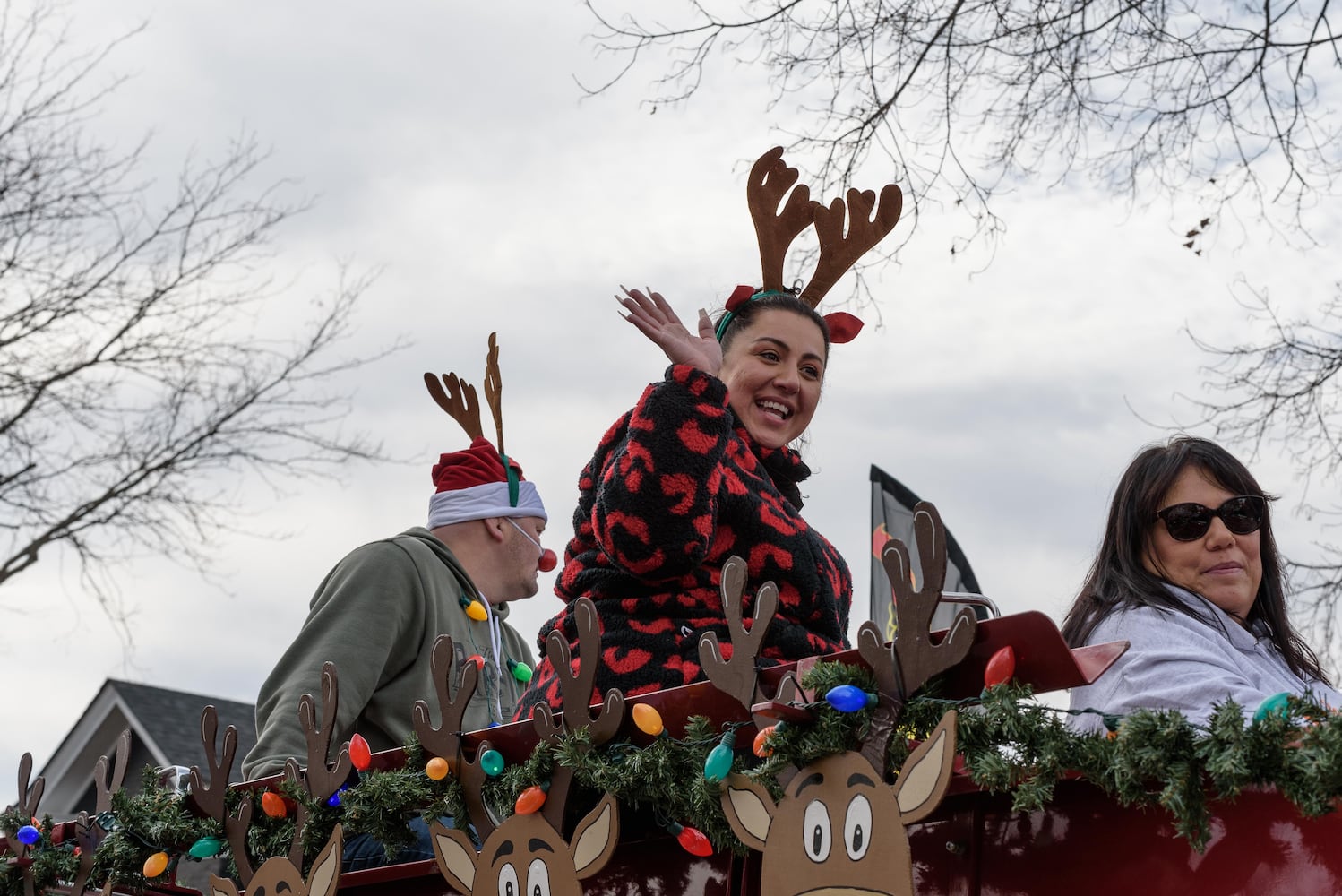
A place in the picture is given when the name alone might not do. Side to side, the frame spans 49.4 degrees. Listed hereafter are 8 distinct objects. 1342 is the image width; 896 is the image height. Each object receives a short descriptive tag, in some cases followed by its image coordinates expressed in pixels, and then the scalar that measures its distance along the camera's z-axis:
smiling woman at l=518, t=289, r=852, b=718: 2.74
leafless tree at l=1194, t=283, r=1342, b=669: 5.81
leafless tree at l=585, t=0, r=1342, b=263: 5.14
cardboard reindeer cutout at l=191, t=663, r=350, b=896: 2.82
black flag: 6.84
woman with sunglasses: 2.80
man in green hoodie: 3.97
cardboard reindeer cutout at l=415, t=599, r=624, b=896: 2.37
